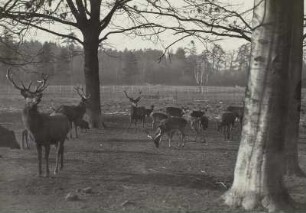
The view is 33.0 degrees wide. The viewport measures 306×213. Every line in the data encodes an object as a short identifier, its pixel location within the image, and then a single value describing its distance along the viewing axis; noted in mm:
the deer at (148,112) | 24023
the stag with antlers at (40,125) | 11095
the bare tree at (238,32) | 11516
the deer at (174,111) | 23891
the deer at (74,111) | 18703
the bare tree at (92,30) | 20294
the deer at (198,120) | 19311
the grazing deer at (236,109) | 23719
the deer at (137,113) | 22875
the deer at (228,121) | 19228
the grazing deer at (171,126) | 16867
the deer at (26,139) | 15687
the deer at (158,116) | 21609
